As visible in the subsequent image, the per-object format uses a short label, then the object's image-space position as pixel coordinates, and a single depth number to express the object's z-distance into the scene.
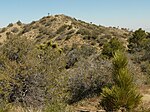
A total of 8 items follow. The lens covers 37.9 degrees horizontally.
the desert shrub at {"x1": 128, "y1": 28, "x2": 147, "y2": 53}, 25.70
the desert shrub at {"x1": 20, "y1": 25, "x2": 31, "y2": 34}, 42.58
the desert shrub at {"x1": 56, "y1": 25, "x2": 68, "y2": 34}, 38.20
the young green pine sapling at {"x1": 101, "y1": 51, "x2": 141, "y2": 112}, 8.80
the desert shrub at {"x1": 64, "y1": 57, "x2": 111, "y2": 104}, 12.81
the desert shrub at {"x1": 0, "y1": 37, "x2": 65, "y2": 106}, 9.14
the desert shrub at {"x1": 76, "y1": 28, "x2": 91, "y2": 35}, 35.03
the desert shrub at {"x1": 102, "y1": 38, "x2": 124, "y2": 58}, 21.82
